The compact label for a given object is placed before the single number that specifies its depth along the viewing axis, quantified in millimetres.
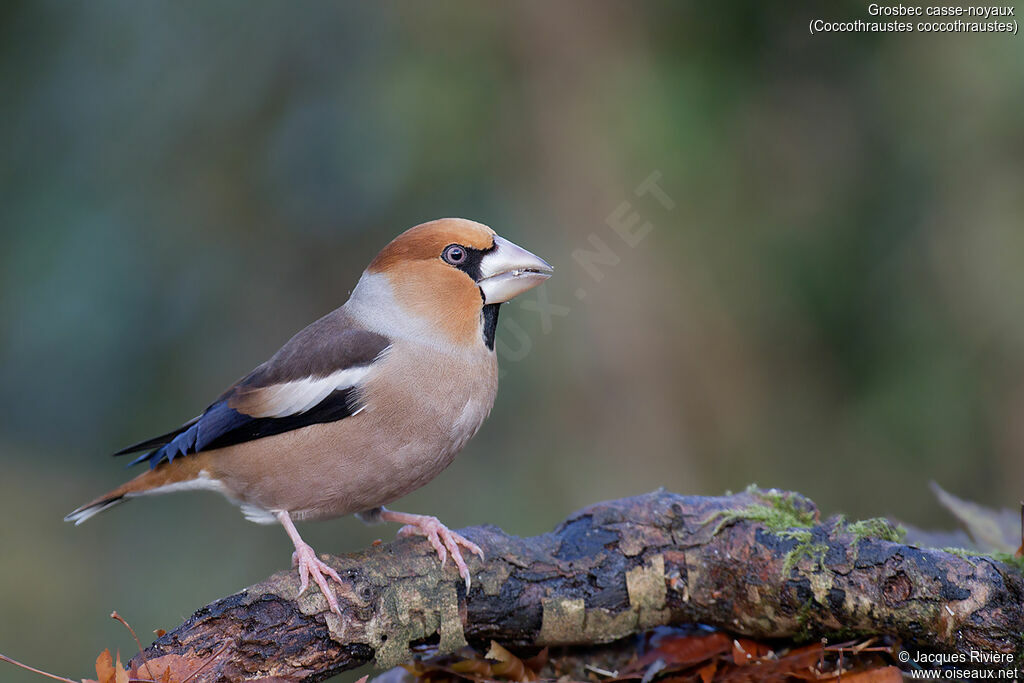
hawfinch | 6918
